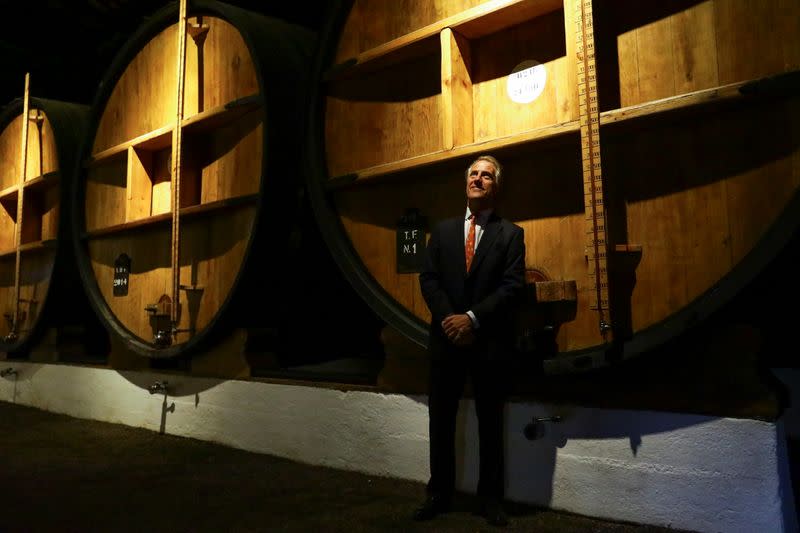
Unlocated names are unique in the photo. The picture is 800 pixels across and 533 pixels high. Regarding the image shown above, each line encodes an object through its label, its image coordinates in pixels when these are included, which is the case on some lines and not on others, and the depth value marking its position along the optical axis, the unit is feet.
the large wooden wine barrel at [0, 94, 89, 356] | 15.48
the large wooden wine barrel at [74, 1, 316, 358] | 10.54
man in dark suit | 7.00
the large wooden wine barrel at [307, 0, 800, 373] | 5.87
